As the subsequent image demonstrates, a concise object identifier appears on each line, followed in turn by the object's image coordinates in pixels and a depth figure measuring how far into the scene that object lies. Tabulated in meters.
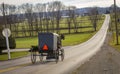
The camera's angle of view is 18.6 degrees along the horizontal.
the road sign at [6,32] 36.97
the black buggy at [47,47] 28.23
